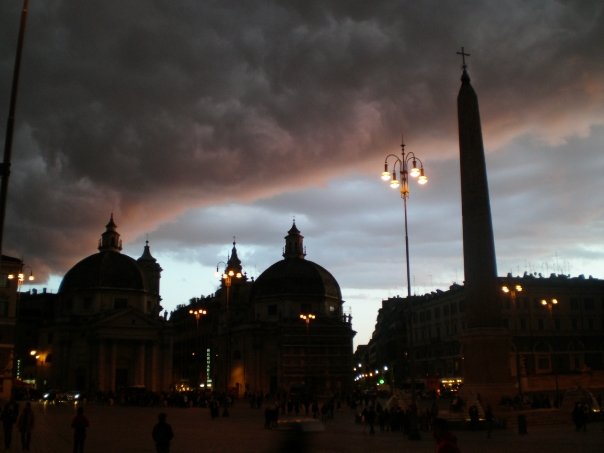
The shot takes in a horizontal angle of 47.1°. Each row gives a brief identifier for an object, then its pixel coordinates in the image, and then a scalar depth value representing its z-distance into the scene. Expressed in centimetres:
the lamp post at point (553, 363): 7469
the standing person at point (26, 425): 2152
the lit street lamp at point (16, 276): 6675
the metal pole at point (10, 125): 1480
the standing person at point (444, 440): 892
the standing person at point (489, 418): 2523
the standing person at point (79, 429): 1792
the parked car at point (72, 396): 6909
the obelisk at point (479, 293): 3002
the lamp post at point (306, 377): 8242
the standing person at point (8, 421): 2185
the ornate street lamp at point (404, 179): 2646
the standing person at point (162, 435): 1425
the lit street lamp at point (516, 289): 3808
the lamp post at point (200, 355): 10714
